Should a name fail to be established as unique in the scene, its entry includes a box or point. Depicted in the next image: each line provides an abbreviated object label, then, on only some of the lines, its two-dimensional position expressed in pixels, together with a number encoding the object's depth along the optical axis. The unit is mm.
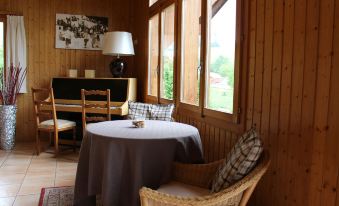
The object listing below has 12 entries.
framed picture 5160
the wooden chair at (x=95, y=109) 3951
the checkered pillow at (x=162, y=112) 3385
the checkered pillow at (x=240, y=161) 1573
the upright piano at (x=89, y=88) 4695
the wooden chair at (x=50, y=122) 4176
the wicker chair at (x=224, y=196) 1493
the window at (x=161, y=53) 3898
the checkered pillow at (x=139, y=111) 3488
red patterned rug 2709
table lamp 4586
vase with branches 4555
